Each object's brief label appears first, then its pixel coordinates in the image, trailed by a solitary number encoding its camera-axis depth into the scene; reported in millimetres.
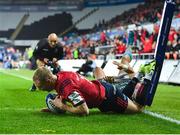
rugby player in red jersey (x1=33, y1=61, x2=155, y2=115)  7168
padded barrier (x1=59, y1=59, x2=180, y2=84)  19531
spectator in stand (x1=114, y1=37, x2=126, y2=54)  30450
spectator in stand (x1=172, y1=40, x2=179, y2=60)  20781
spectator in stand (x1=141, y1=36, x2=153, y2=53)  25373
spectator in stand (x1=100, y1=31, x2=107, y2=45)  40994
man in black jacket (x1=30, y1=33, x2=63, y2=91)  13688
